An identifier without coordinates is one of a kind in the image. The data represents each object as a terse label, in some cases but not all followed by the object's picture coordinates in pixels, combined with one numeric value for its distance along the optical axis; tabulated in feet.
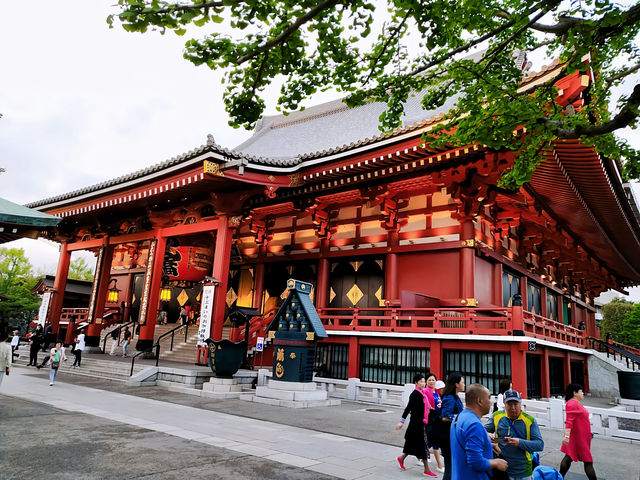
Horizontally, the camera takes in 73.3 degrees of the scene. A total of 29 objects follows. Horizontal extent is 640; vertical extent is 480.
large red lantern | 74.79
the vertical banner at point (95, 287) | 70.64
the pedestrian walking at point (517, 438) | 13.07
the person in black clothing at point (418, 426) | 20.02
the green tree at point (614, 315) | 198.70
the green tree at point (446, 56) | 17.33
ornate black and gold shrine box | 41.14
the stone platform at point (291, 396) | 39.19
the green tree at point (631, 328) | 165.37
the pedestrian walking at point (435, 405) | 20.36
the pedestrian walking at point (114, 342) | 68.62
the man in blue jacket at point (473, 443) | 10.36
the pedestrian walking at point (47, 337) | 71.13
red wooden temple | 44.39
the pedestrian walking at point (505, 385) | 22.09
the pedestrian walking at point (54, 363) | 43.85
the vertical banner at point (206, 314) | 50.57
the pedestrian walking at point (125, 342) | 64.21
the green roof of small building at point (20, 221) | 25.86
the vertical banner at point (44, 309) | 74.54
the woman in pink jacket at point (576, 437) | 18.97
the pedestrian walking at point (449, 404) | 17.46
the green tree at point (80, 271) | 191.52
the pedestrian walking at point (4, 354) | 28.55
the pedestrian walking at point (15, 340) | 65.98
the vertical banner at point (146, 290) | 61.05
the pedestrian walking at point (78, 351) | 57.41
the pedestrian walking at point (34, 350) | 63.21
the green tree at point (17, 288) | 133.01
